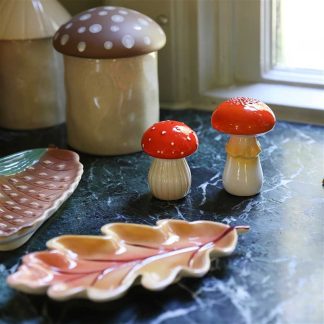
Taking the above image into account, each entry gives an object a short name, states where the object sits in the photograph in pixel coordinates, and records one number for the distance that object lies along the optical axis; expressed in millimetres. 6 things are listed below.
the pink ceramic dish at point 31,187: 703
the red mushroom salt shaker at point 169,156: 769
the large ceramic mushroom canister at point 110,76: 862
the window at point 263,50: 1061
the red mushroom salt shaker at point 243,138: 752
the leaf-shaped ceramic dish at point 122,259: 597
